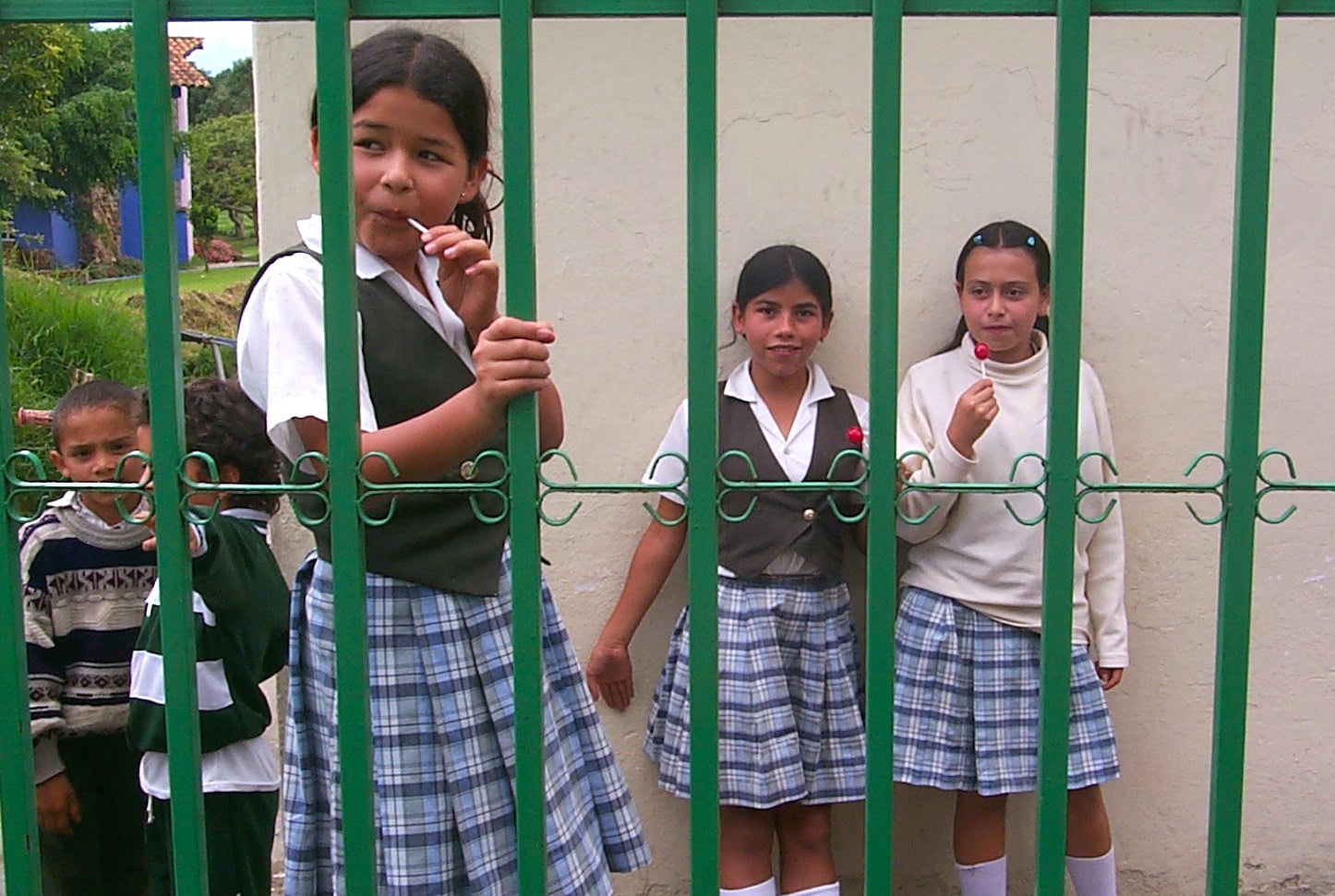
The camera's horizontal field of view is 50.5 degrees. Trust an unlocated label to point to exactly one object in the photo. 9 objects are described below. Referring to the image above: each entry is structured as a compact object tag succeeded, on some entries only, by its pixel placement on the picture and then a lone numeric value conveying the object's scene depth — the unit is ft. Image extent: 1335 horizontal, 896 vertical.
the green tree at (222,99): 71.26
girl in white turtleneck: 9.02
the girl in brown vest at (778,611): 9.15
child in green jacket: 7.36
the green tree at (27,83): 39.29
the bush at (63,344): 30.66
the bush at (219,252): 57.93
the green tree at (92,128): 56.24
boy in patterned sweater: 7.74
